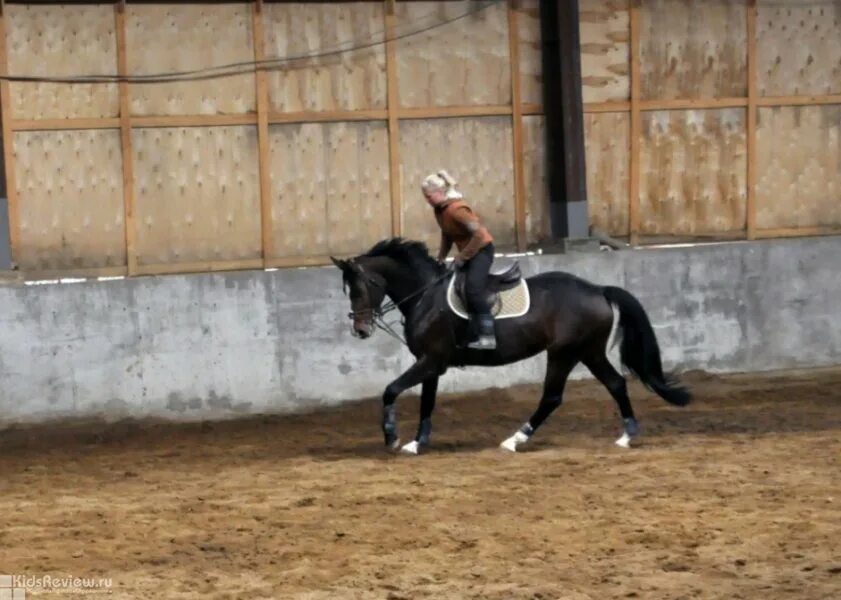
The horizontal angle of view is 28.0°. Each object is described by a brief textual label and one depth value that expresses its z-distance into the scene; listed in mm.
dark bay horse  14344
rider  14008
